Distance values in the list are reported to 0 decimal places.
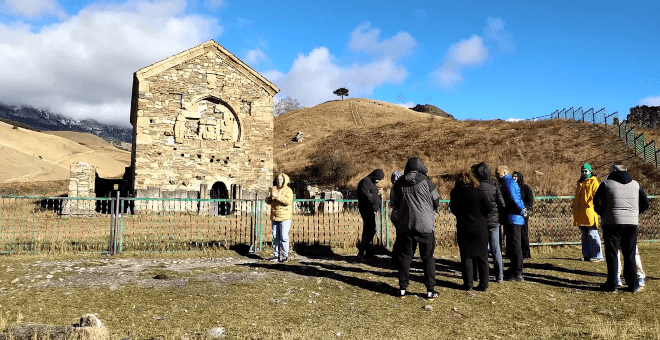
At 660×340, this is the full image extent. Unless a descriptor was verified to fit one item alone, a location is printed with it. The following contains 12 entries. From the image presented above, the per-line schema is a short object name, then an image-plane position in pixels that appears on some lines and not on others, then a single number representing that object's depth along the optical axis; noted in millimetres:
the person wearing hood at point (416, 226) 5230
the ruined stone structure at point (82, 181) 18031
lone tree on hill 92438
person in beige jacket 7325
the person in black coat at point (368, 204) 7570
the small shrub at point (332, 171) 30484
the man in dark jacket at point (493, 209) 5498
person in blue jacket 6152
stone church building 18031
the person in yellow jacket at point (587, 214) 7262
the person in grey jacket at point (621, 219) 5379
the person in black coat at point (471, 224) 5398
